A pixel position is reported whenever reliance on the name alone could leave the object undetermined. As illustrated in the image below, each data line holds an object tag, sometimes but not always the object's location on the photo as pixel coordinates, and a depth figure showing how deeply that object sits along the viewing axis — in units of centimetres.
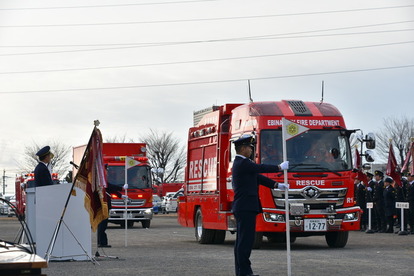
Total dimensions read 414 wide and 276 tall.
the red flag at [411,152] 3098
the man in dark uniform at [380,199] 2958
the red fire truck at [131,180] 3475
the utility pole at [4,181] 15148
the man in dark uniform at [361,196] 3157
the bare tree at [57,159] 10200
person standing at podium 1611
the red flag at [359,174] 3247
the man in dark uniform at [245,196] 1275
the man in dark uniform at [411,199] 2720
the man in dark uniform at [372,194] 3078
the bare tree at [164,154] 10062
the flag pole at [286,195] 1289
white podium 1570
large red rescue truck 1942
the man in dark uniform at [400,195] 2847
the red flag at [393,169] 3192
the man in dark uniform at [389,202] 2828
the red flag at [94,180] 1617
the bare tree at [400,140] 8181
